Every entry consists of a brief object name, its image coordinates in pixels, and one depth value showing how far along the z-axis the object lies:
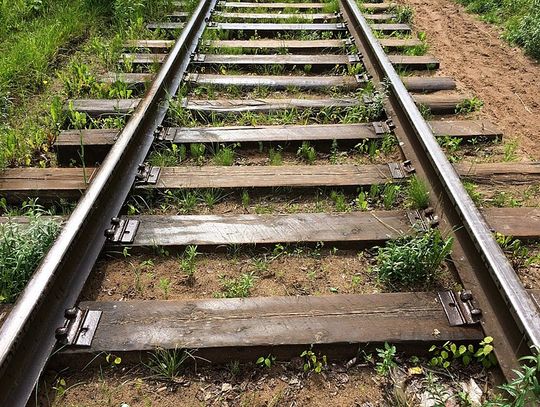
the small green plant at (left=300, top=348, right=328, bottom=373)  2.07
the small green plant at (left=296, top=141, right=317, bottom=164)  3.48
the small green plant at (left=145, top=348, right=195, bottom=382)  2.06
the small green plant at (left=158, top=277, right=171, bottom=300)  2.45
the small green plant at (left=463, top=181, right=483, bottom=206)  3.04
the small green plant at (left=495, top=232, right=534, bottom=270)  2.65
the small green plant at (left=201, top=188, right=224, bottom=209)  3.03
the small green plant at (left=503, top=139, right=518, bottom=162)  3.53
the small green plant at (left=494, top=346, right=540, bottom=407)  1.78
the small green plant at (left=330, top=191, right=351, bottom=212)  2.97
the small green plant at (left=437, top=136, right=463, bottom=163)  3.55
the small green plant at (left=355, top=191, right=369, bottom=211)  2.97
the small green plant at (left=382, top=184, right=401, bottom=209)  2.98
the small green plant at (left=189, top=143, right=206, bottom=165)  3.46
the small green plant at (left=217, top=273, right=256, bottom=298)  2.42
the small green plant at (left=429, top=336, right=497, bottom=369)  2.08
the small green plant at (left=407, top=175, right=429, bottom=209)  2.90
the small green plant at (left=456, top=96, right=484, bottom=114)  4.13
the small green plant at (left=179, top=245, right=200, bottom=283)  2.54
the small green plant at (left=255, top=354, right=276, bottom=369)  2.08
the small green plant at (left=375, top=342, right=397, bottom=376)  2.04
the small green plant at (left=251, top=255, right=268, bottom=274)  2.57
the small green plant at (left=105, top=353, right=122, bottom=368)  2.09
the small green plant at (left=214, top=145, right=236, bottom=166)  3.41
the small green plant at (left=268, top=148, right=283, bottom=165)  3.43
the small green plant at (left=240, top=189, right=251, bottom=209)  3.03
